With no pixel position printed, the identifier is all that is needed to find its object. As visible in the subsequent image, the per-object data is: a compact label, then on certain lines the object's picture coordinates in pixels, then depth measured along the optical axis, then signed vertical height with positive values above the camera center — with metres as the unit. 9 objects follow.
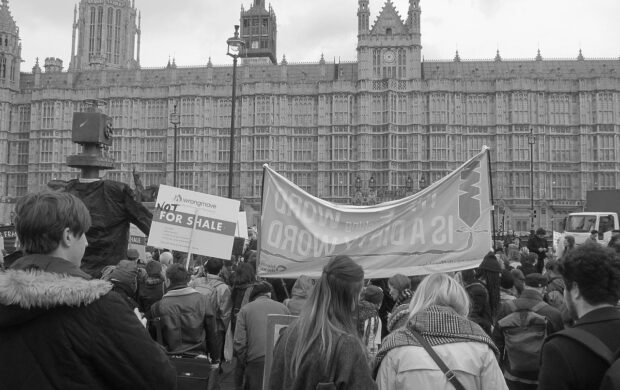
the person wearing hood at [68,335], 2.15 -0.42
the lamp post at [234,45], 15.95 +4.60
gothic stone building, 52.59 +8.65
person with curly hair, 2.55 -0.44
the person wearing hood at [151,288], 6.92 -0.78
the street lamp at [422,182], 51.03 +3.39
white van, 23.56 +0.09
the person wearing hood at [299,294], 5.13 -0.63
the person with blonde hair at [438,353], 2.87 -0.63
